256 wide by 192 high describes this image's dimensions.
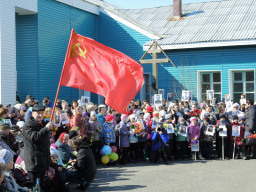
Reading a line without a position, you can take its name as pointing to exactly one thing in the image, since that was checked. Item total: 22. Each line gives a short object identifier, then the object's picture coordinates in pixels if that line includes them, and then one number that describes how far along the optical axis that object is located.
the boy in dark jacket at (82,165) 10.50
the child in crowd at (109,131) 14.36
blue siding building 21.50
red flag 9.12
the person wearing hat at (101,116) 14.35
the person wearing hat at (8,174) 6.89
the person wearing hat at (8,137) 10.43
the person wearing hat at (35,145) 8.52
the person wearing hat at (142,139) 15.05
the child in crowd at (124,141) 14.51
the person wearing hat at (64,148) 11.38
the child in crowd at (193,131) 15.28
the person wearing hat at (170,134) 15.25
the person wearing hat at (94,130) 13.95
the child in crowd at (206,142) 15.37
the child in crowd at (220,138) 15.47
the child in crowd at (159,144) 14.62
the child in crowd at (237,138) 15.35
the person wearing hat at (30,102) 14.69
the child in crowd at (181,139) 15.34
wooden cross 21.62
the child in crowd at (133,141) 14.88
